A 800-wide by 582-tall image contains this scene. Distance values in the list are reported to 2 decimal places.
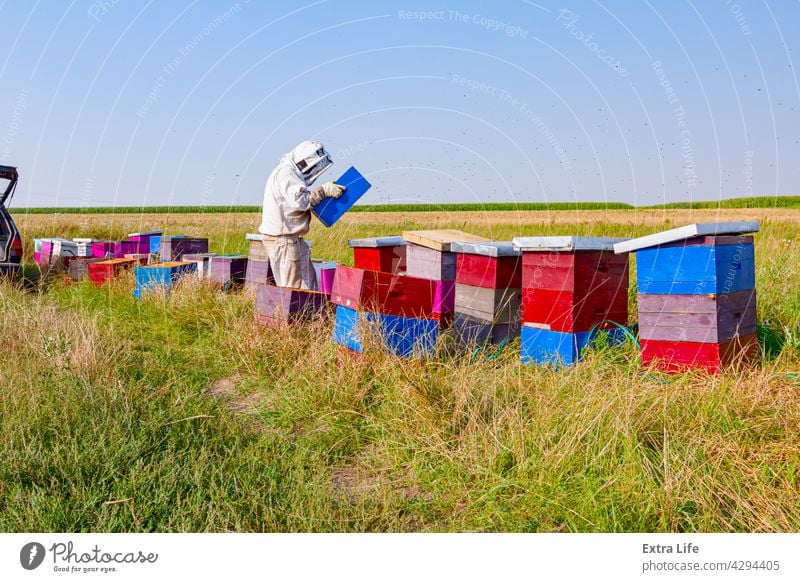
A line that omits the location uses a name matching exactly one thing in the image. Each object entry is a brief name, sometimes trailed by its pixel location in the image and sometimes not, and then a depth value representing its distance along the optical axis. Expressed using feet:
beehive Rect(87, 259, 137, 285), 32.32
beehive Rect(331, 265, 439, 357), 15.55
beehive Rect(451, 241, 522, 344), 16.75
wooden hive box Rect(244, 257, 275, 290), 26.11
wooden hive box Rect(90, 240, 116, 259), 39.27
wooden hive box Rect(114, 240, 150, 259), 38.75
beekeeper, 22.75
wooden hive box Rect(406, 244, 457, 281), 18.62
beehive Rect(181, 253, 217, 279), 29.12
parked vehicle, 32.45
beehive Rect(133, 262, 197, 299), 26.92
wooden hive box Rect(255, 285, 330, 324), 19.66
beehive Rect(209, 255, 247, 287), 27.55
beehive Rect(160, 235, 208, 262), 34.01
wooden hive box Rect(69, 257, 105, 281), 35.68
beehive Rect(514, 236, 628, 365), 15.47
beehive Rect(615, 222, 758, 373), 14.48
